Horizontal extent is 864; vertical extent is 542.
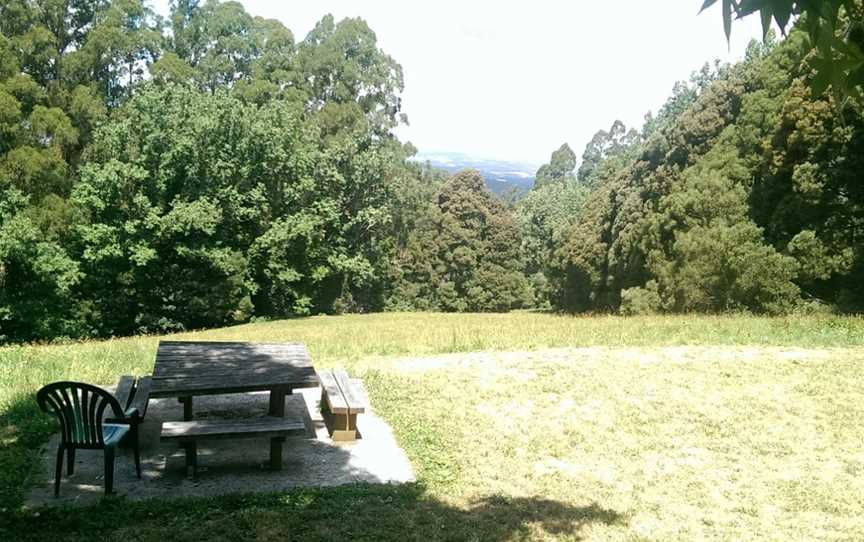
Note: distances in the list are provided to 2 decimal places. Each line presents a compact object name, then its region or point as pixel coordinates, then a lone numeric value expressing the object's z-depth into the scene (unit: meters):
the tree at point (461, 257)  47.62
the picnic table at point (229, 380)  6.27
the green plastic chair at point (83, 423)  5.70
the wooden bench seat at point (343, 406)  7.37
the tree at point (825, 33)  1.80
